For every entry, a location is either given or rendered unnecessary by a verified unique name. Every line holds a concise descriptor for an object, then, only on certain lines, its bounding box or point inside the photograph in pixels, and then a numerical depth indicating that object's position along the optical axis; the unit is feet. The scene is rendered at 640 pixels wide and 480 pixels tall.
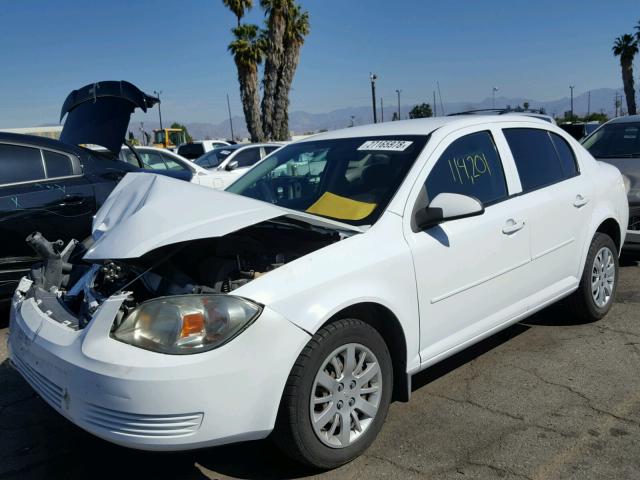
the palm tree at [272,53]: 88.89
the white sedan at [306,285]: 7.80
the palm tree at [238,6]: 98.84
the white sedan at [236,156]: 43.06
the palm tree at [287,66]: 91.71
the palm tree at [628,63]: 146.51
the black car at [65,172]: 16.44
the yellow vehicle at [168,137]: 133.90
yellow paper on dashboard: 10.53
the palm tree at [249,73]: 92.79
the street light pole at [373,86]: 101.47
